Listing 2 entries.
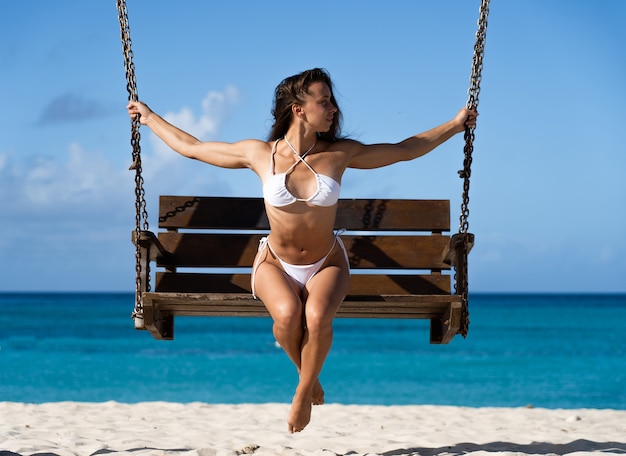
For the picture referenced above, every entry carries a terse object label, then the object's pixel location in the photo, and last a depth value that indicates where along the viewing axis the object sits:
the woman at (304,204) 4.42
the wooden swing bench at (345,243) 5.93
